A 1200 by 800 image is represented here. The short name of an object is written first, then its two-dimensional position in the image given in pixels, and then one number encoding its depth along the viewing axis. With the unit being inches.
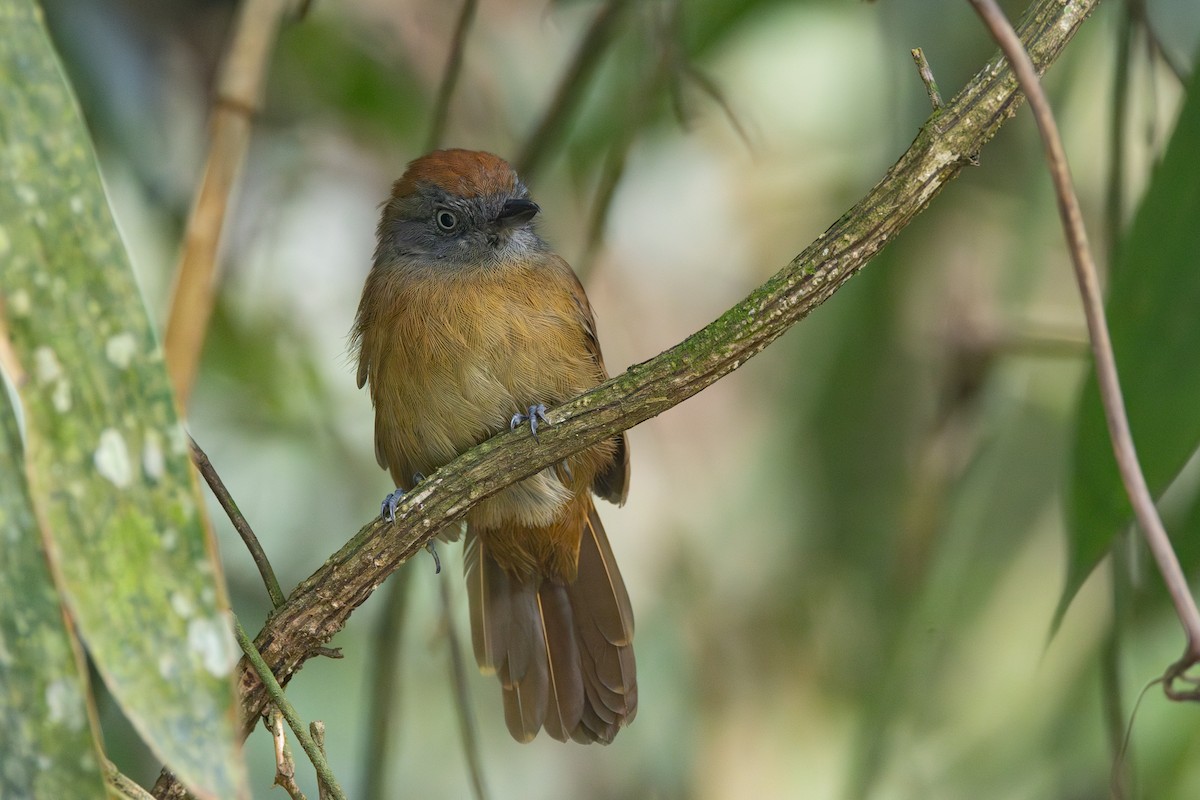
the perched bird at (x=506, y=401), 235.6
